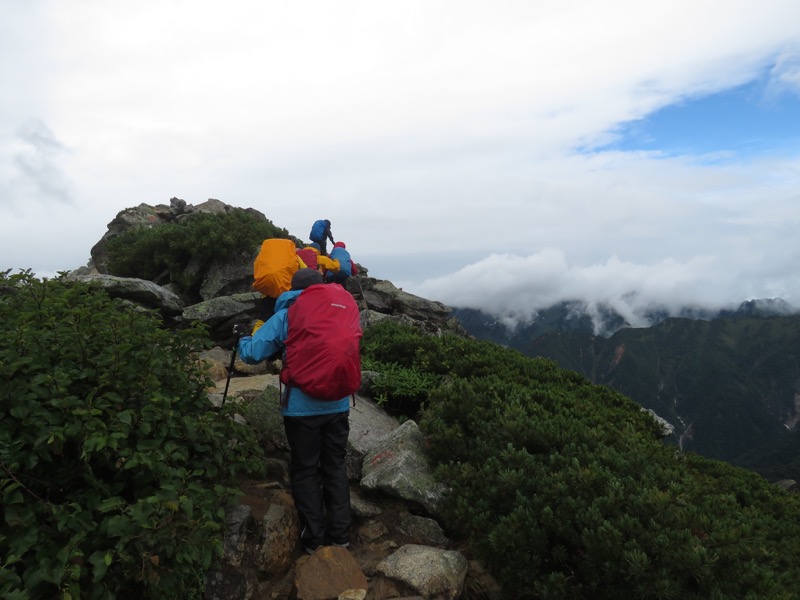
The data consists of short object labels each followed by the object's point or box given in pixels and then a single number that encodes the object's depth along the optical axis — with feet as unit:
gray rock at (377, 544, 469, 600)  17.97
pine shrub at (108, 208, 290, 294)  58.70
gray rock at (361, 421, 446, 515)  21.74
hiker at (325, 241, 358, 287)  41.27
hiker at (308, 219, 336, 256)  44.70
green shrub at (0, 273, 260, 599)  12.32
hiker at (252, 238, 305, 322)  24.64
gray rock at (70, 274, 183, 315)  43.16
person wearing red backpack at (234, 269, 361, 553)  19.36
